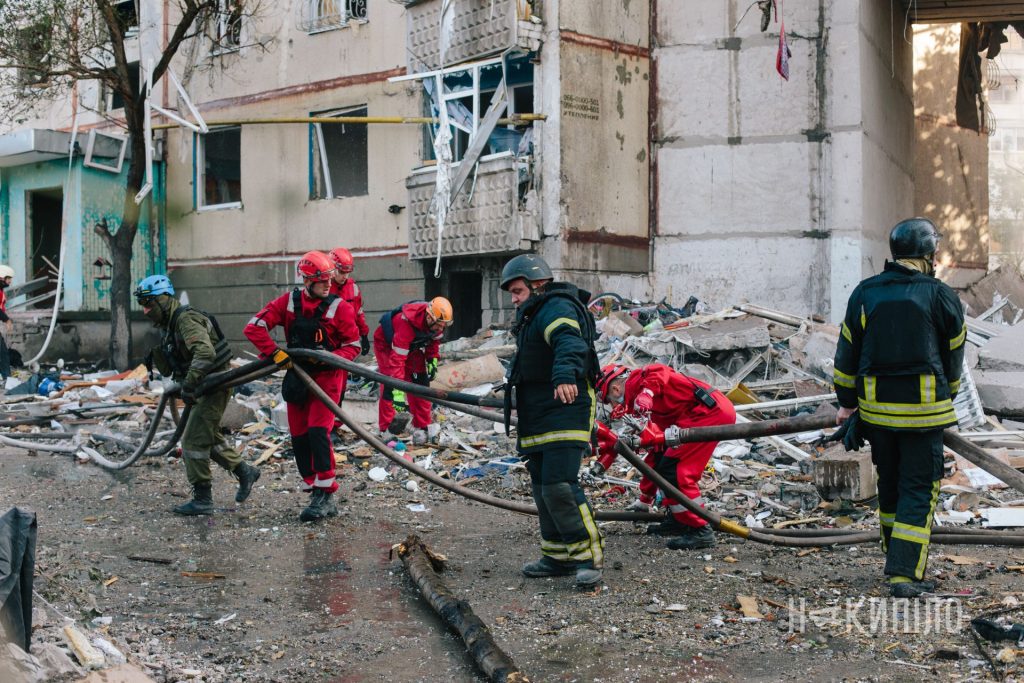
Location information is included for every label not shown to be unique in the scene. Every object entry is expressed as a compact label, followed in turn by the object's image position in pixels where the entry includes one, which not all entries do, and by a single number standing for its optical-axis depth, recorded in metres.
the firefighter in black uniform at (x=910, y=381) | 5.01
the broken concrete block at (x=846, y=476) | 7.14
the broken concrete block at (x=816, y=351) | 11.08
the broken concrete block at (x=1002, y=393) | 9.68
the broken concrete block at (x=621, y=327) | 12.63
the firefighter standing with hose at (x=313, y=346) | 7.32
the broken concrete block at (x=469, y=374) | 11.84
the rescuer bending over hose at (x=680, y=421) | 6.23
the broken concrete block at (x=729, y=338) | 11.46
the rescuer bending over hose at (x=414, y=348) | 10.07
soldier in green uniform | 7.45
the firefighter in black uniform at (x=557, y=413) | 5.41
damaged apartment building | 14.92
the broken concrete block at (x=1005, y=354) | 10.82
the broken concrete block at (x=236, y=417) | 11.13
